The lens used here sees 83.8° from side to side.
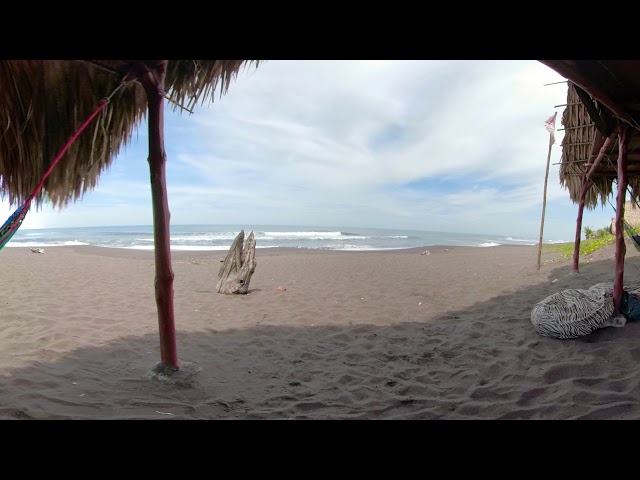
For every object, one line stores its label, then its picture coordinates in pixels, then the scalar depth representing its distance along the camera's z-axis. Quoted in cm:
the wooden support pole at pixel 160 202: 269
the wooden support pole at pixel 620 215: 343
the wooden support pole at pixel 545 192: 795
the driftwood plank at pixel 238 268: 631
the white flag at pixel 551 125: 796
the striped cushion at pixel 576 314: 332
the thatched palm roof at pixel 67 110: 255
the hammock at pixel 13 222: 210
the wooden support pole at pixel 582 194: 500
